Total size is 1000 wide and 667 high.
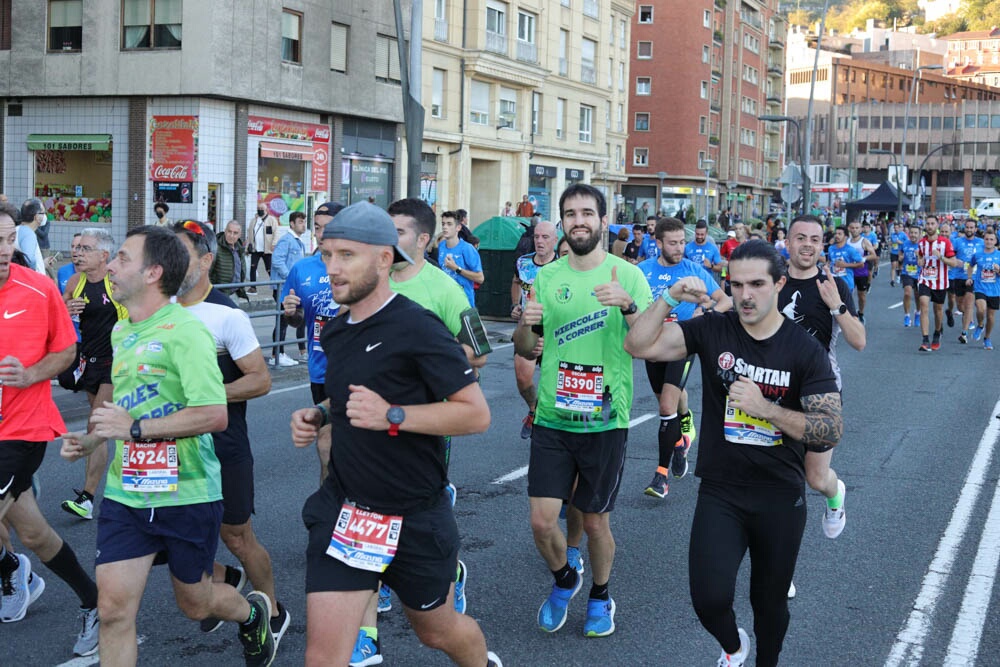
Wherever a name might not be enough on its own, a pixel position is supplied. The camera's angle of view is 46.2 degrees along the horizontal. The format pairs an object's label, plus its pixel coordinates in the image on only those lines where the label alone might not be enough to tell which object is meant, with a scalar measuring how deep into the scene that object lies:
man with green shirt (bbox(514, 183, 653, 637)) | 5.37
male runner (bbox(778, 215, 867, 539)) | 7.09
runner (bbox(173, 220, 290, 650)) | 4.91
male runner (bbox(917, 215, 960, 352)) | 18.59
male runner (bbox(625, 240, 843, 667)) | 4.27
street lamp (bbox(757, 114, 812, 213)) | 36.89
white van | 83.69
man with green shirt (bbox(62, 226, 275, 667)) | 4.12
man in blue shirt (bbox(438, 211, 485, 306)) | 11.82
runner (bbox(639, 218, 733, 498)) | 8.22
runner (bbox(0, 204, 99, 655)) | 5.02
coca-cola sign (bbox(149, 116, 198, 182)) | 28.70
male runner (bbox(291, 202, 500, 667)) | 3.63
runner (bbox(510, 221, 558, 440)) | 9.14
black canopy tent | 55.53
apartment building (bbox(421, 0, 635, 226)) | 40.66
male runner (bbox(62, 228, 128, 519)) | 7.34
